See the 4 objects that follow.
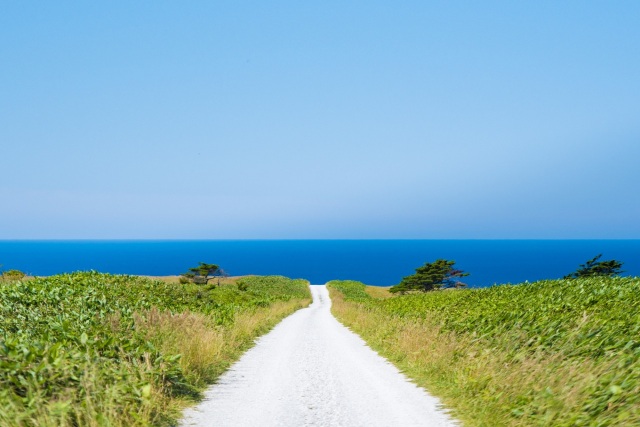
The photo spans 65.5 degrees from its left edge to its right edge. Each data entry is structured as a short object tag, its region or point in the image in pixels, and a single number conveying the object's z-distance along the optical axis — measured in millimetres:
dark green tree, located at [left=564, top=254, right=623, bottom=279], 62062
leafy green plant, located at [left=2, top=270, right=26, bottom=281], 35269
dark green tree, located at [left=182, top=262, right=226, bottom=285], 73000
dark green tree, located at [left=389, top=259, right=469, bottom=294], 86938
